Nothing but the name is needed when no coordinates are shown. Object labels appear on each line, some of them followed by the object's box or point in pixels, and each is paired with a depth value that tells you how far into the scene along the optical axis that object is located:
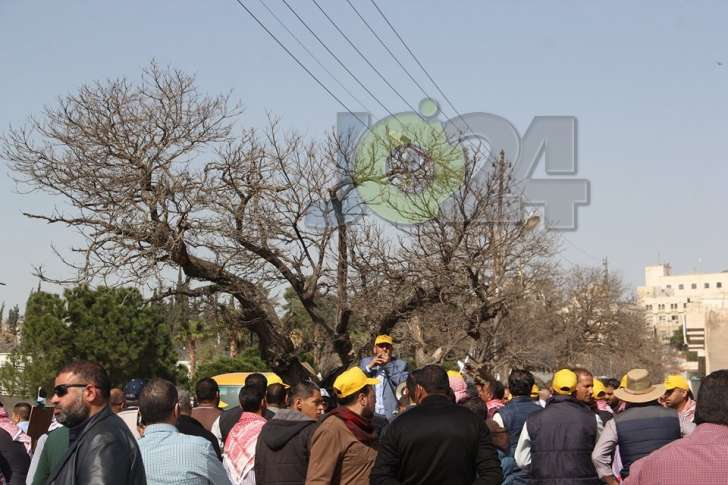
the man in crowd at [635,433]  7.77
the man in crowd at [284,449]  7.45
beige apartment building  179.00
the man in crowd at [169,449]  5.46
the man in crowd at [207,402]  9.81
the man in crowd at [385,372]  9.99
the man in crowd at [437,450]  6.03
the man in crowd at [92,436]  4.55
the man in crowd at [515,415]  9.35
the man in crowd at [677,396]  8.65
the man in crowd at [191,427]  8.05
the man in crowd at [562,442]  8.20
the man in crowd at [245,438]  8.00
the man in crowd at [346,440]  6.34
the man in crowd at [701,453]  4.17
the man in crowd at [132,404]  8.20
